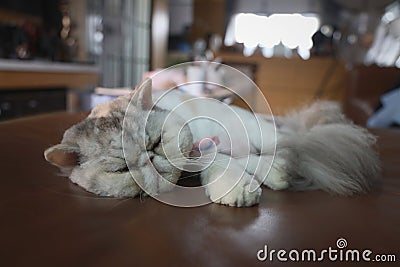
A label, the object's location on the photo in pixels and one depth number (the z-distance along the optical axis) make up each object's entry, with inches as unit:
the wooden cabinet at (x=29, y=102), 87.8
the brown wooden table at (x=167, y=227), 12.6
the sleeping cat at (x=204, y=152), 17.8
